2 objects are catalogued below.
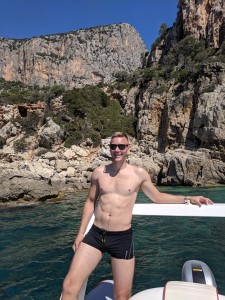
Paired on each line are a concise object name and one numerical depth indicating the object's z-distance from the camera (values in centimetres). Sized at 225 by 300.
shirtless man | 223
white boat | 167
